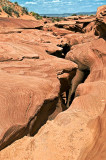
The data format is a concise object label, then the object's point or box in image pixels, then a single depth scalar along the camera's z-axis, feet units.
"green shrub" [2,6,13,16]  102.24
